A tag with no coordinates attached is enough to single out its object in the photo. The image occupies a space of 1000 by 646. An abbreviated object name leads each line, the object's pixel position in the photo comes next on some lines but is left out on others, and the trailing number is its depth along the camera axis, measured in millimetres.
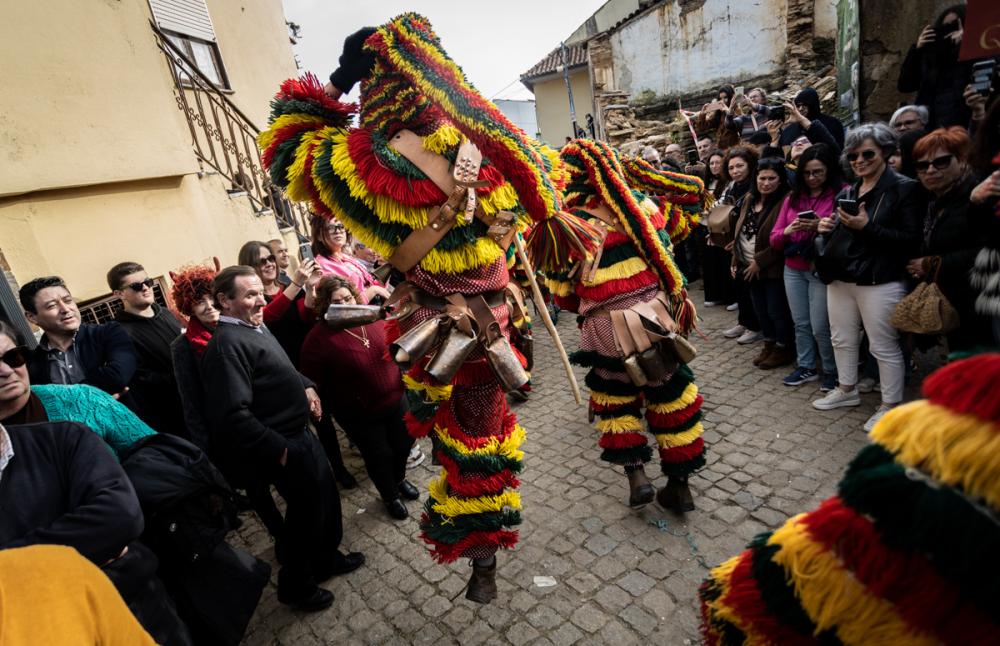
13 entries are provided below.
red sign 2695
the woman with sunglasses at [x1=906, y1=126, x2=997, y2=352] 2979
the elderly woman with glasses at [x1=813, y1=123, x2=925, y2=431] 3373
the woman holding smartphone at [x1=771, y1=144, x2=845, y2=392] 3980
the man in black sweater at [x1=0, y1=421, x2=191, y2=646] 1564
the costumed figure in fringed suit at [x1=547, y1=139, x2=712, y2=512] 2900
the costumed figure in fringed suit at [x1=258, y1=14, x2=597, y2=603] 2100
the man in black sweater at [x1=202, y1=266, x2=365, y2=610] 2459
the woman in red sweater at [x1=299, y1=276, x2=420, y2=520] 3322
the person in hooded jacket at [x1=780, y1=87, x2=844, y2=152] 4789
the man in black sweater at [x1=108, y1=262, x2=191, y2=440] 3564
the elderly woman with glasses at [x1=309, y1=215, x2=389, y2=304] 4074
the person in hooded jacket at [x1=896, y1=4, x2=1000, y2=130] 4504
